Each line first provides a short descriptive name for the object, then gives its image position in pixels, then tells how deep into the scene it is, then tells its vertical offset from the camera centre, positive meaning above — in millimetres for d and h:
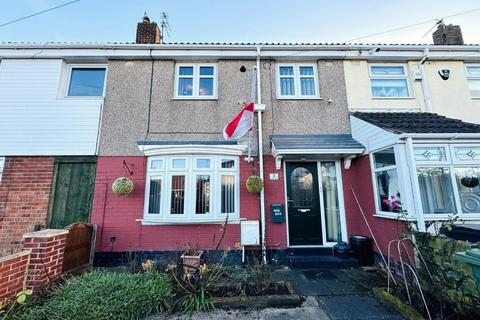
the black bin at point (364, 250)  5640 -1337
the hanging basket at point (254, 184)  5805 +416
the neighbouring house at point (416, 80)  6941 +3881
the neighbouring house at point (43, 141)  5938 +1712
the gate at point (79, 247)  4554 -1075
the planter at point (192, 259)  4980 -1361
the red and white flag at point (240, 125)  5539 +1908
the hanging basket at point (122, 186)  5699 +372
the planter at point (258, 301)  3670 -1733
